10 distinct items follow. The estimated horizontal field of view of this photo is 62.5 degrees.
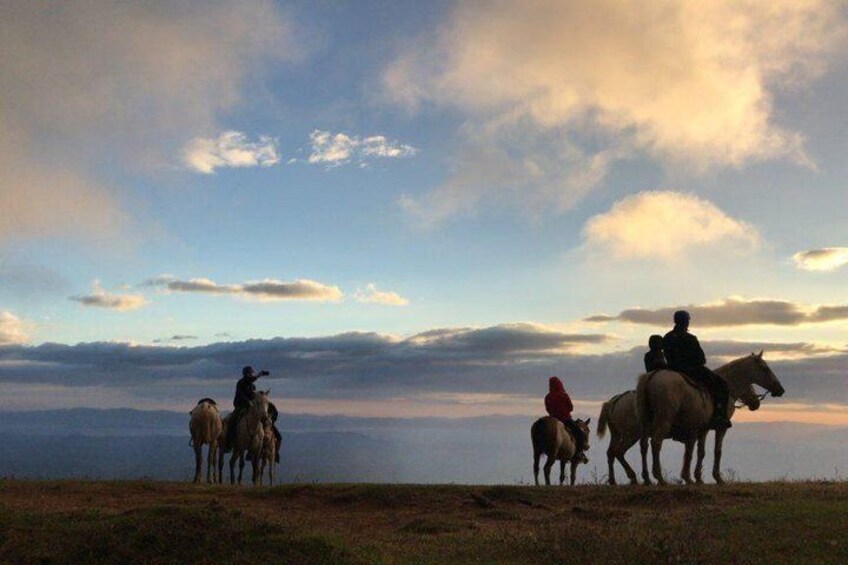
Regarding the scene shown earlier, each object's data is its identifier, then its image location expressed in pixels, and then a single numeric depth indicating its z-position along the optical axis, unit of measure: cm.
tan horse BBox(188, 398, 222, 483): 2548
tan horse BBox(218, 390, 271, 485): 2572
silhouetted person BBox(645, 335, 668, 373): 2066
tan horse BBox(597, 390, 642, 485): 2045
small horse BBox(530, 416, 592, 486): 2388
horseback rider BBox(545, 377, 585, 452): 2492
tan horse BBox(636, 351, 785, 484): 1789
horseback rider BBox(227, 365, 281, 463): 2594
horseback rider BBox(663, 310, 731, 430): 1855
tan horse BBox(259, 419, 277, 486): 2688
